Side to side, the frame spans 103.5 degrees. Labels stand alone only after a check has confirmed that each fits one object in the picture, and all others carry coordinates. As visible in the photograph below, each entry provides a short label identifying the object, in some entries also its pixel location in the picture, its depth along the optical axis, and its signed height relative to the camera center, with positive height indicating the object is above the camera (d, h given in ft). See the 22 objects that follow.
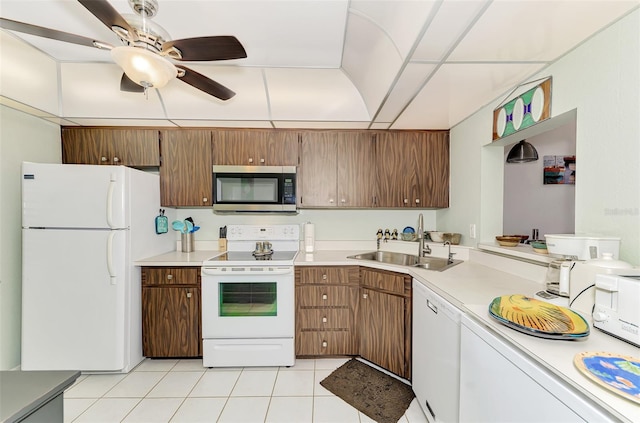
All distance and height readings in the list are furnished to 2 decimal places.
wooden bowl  6.44 -0.77
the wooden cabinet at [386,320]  6.50 -3.00
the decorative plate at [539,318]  2.89 -1.33
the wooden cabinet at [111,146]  8.38 +2.18
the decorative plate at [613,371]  2.07 -1.45
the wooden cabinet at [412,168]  8.89 +1.52
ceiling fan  3.89 +2.77
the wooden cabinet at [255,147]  8.71 +2.22
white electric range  7.18 -2.94
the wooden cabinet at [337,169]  8.82 +1.48
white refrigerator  6.63 -1.51
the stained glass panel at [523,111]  5.18 +2.29
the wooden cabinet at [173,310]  7.48 -2.94
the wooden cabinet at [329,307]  7.53 -2.88
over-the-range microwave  8.54 +0.75
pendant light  7.66 +1.80
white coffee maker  3.71 -0.83
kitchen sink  7.57 -1.57
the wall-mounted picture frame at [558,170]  9.91 +1.61
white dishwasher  4.32 -2.83
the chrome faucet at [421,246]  7.69 -1.09
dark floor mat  5.67 -4.47
